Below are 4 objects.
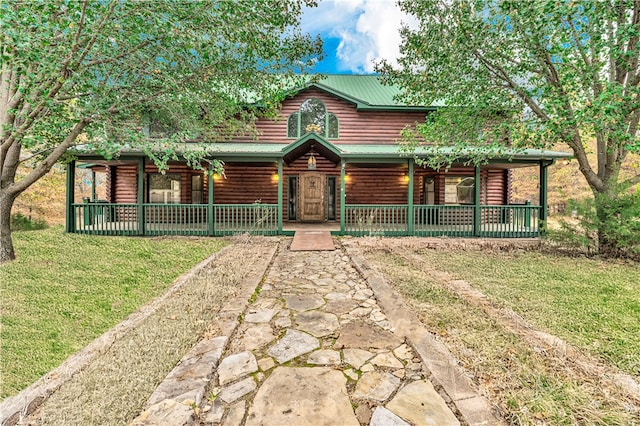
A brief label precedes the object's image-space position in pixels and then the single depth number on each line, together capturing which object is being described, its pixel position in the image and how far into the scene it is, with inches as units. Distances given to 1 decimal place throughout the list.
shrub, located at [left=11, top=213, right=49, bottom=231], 479.2
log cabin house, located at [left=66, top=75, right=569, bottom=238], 485.4
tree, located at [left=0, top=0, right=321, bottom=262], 186.1
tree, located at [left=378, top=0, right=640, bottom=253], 235.6
